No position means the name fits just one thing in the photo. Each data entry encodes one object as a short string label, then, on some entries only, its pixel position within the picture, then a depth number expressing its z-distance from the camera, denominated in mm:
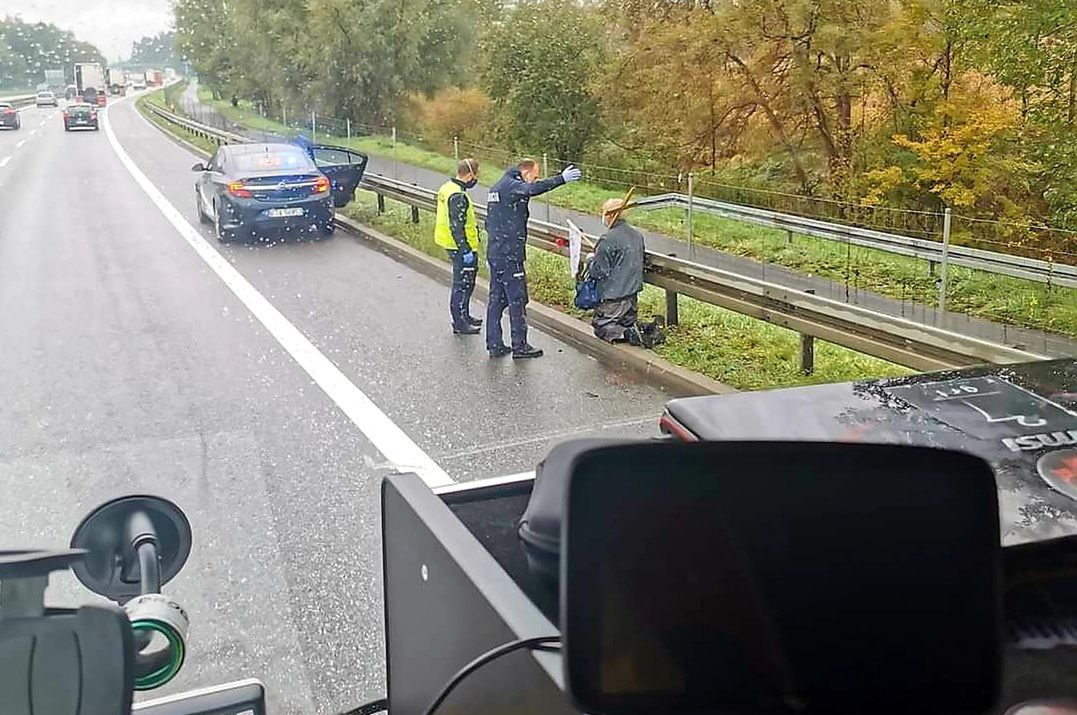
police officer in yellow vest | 7734
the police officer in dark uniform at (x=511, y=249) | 7070
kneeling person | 7066
